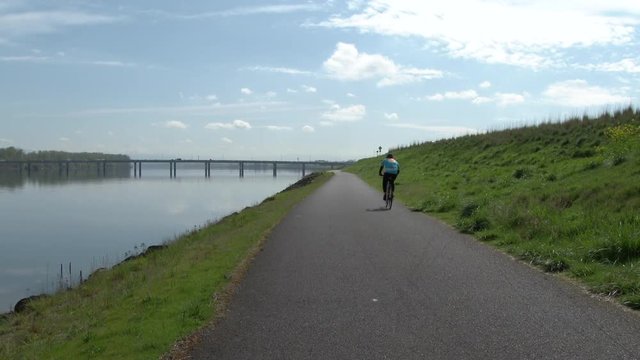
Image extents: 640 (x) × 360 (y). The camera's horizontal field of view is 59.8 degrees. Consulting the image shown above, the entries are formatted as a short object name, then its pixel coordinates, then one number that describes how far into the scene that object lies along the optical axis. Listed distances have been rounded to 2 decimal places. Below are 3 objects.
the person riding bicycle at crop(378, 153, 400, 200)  19.91
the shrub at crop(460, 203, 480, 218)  14.62
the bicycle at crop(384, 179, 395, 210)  19.72
